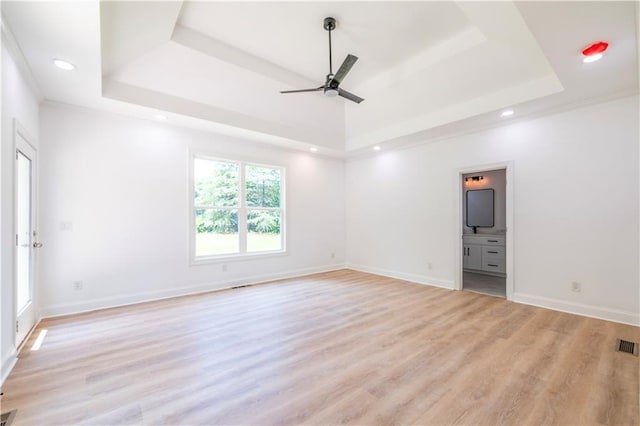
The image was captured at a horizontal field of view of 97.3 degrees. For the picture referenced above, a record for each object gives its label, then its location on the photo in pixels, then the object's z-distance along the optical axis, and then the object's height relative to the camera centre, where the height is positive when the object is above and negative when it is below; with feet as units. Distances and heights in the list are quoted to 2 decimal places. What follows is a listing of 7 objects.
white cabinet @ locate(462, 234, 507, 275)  18.89 -2.95
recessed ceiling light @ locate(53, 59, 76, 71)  8.63 +4.62
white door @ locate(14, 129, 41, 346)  9.24 -0.86
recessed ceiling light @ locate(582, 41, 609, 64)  7.89 +4.65
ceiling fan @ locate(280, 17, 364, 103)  9.49 +4.90
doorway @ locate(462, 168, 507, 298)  19.06 -1.33
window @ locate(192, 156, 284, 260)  15.74 +0.23
